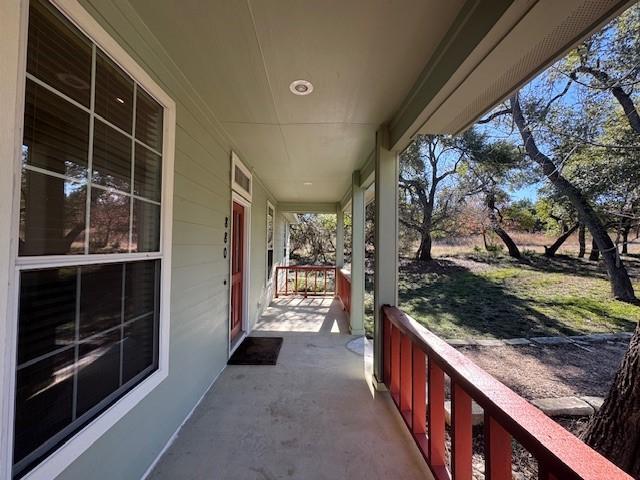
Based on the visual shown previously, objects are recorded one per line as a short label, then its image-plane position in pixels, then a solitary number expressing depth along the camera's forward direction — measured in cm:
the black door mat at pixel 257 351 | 348
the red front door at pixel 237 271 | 407
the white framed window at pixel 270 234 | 645
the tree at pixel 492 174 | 805
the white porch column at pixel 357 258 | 470
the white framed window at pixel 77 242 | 99
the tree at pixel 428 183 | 951
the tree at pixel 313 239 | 1783
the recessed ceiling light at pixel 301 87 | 208
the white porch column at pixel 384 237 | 285
